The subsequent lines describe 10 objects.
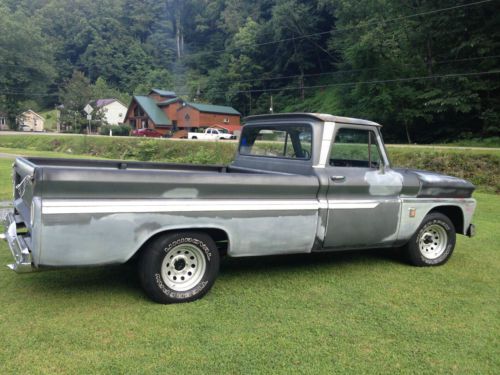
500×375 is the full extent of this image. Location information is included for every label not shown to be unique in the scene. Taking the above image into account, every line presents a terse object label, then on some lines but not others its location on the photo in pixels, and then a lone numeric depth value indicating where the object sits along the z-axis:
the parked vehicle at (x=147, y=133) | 58.78
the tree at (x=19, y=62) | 72.94
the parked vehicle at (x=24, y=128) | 74.54
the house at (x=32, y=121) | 79.26
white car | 49.84
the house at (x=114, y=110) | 81.74
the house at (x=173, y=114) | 62.50
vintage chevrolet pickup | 3.65
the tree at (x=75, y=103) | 65.50
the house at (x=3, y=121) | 73.46
